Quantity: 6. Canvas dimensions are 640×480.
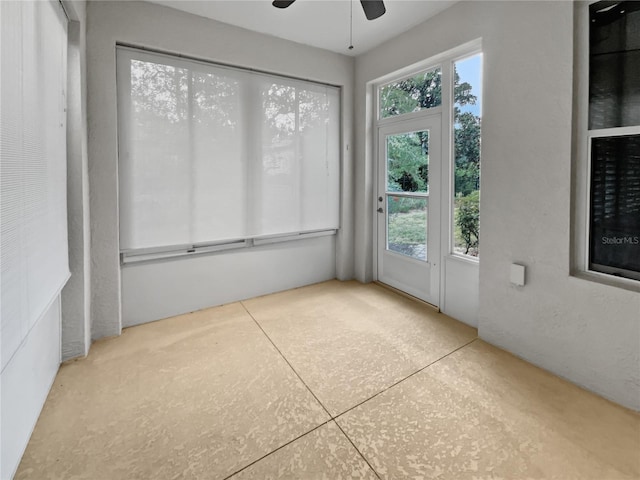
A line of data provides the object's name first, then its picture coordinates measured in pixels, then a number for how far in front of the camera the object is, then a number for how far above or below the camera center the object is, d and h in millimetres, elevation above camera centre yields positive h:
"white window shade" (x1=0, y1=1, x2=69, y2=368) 1191 +271
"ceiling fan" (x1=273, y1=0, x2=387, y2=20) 1962 +1390
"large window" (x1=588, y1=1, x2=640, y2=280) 1738 +489
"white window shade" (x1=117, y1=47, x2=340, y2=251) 2605 +679
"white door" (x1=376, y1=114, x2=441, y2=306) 3023 +169
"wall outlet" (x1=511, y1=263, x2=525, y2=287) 2176 -367
